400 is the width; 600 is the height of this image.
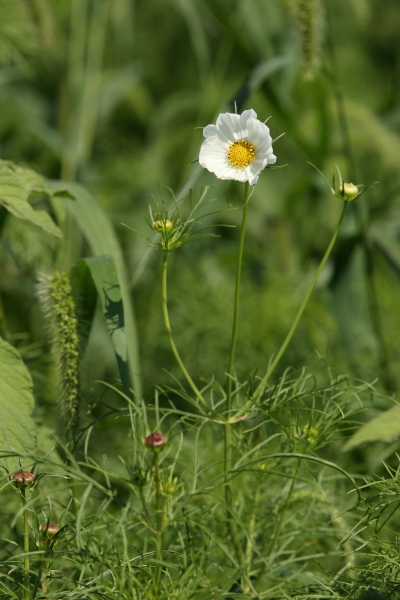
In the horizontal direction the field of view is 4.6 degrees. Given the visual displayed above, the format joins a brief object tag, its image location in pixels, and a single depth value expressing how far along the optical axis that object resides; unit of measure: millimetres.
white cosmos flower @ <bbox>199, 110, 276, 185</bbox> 3820
